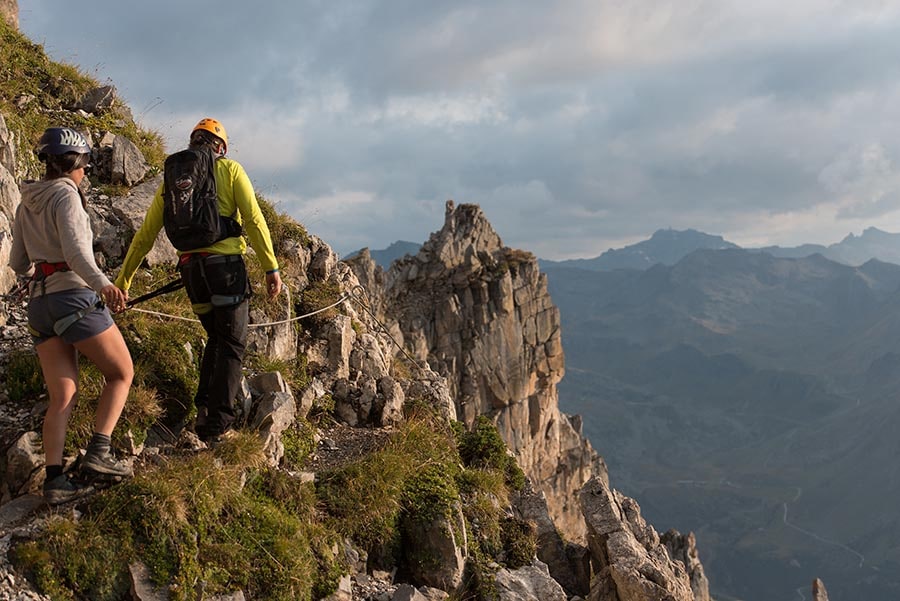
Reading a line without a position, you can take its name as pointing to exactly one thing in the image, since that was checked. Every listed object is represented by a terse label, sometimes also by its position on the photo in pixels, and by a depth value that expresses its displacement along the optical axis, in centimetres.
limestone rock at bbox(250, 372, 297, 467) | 998
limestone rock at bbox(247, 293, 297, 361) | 1234
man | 895
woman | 743
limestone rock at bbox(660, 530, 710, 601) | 5113
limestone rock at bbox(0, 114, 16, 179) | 1306
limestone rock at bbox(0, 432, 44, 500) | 815
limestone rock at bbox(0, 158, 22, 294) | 1104
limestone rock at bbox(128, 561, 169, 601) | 721
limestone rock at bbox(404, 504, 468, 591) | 958
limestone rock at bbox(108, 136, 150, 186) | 1470
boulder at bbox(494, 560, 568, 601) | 973
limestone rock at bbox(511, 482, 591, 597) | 1214
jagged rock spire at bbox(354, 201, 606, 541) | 7338
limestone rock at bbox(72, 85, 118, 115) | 1686
